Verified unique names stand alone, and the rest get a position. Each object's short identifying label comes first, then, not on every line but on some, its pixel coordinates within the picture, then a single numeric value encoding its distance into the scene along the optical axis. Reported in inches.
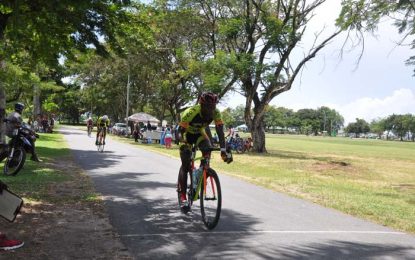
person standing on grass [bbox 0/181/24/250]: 214.2
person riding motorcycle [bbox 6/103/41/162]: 484.1
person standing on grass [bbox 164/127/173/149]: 1282.0
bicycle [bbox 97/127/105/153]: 893.4
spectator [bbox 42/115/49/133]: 1824.6
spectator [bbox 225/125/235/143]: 1213.3
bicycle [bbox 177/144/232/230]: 273.9
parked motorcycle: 469.7
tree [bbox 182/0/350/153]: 1184.8
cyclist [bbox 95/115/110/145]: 872.3
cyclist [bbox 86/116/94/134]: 1644.2
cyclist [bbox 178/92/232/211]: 278.4
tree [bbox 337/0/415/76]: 612.7
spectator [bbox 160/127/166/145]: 1426.6
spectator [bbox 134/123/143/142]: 1573.9
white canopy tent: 1838.1
